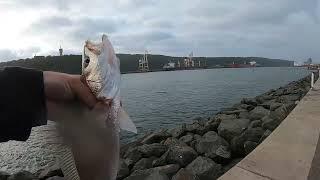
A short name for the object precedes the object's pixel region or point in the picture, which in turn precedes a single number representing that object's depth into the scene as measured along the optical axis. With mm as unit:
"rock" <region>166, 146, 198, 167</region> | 4595
